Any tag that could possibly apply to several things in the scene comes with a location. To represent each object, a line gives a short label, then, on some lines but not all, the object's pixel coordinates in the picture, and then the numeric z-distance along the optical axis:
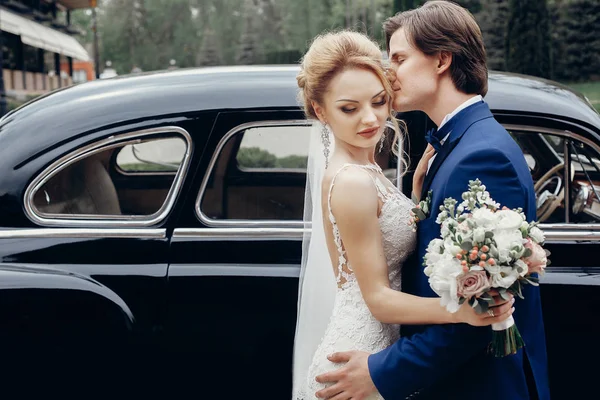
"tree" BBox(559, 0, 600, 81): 31.81
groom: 1.94
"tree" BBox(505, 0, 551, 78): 25.81
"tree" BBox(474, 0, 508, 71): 34.00
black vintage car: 2.82
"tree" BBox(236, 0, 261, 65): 58.12
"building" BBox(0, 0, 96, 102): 30.53
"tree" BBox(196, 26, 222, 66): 59.47
